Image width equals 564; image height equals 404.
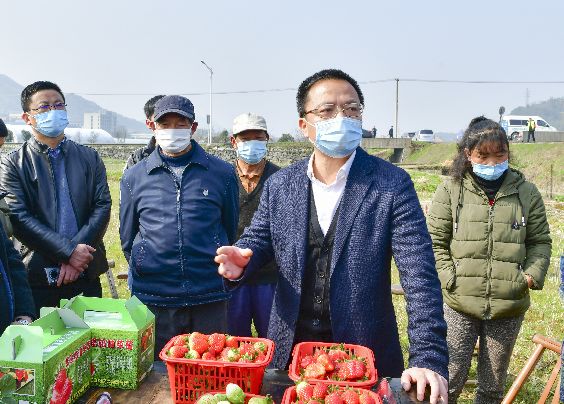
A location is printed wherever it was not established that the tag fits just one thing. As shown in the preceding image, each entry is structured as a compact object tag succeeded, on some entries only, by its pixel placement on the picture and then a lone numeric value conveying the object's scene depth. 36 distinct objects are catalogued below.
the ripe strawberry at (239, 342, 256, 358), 1.93
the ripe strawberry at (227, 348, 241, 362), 1.89
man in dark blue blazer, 2.21
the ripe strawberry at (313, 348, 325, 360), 1.94
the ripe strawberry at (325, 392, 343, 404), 1.61
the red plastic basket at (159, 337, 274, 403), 1.85
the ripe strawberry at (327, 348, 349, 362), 1.92
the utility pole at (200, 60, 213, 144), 40.25
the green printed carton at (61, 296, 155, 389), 2.03
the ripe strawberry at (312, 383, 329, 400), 1.67
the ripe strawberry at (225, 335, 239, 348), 2.03
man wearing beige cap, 4.09
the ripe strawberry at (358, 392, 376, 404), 1.61
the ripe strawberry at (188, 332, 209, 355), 1.94
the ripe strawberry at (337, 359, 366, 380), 1.81
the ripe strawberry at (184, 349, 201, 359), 1.90
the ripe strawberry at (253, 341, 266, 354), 1.98
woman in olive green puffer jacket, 3.37
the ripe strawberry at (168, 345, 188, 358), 1.91
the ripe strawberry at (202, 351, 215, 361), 1.90
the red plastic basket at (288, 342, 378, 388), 1.75
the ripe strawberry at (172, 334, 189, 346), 2.01
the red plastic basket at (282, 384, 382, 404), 1.64
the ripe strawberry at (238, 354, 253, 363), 1.89
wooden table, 1.94
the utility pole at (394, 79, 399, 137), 44.69
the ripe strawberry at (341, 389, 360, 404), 1.62
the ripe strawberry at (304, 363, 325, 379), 1.80
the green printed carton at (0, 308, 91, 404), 1.70
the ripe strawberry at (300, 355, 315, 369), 1.90
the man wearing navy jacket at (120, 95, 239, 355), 3.28
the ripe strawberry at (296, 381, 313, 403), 1.67
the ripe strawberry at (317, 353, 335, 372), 1.83
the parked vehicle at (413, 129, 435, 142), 48.72
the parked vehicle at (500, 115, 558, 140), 39.30
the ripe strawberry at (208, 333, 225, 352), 1.98
